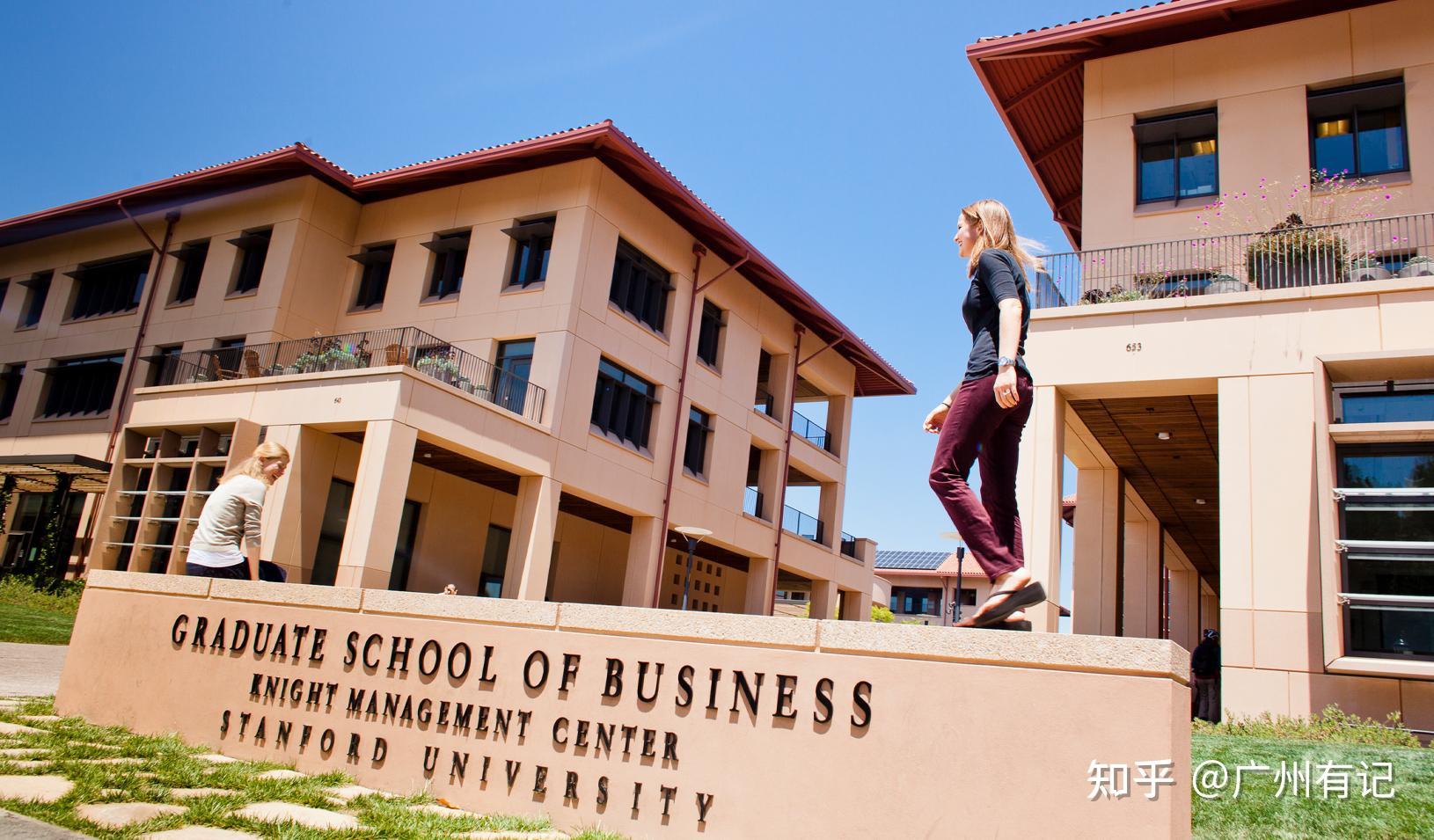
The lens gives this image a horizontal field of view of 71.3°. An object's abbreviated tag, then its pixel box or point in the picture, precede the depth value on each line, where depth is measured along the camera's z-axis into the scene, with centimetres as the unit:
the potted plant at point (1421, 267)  1329
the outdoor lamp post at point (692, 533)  2234
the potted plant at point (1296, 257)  1414
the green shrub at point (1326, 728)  1077
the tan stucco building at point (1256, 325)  1214
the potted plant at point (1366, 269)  1355
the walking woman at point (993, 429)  454
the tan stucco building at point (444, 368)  1934
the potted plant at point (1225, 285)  1435
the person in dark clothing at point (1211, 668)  1845
